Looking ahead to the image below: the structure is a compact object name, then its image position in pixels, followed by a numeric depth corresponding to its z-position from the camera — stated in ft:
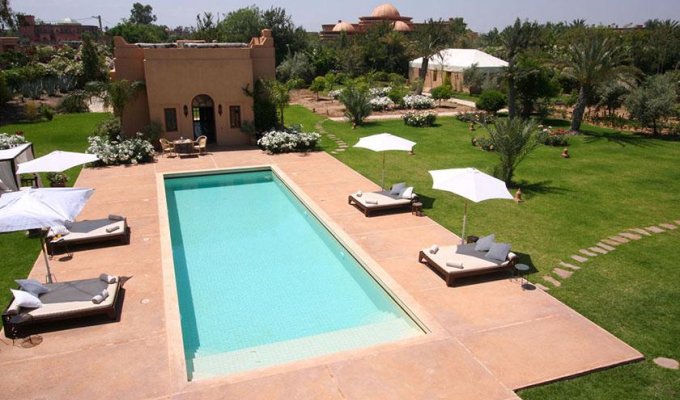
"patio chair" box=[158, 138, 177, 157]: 73.67
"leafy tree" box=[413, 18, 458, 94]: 134.62
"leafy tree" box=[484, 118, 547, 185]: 53.36
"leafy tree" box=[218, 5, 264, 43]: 194.49
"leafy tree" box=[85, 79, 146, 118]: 70.44
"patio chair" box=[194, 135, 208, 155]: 74.84
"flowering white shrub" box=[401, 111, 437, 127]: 96.17
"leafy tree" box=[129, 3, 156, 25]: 540.93
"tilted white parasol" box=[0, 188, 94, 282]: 28.07
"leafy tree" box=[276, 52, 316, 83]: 161.38
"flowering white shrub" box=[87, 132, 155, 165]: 67.67
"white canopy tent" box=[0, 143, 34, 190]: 47.52
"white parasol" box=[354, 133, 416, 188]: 49.98
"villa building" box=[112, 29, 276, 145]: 73.72
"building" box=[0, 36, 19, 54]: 238.48
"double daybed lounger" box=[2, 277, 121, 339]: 27.55
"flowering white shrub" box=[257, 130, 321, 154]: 74.95
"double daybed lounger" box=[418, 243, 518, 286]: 33.58
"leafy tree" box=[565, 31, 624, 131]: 80.74
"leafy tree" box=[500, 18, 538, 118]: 118.42
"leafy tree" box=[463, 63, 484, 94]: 139.23
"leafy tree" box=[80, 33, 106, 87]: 149.07
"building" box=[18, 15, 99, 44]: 428.56
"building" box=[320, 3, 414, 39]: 296.30
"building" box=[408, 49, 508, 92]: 141.18
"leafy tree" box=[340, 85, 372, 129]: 94.07
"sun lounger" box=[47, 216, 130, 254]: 38.73
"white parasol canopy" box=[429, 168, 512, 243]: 35.17
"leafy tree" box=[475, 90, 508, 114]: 105.50
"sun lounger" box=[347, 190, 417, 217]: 47.09
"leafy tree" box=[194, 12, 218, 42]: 155.74
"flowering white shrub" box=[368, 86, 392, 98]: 126.50
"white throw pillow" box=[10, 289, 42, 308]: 28.14
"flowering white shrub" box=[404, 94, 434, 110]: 119.65
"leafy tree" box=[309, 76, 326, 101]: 136.26
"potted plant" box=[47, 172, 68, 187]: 53.78
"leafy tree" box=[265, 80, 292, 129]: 77.92
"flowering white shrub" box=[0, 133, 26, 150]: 66.93
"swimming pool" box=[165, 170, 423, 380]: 28.45
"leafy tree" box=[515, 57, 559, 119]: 90.89
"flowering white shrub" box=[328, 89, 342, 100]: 131.66
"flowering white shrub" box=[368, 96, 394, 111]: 117.60
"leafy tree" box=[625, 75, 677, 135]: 81.30
